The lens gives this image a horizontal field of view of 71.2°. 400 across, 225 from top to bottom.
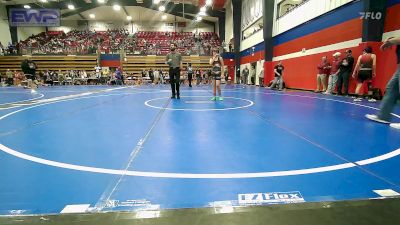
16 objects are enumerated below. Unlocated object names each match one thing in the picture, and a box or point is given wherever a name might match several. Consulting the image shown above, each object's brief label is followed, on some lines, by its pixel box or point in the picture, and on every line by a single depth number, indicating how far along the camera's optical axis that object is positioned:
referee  9.74
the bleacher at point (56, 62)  29.22
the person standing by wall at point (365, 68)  8.85
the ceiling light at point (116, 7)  32.08
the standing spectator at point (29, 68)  15.48
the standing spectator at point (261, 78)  19.95
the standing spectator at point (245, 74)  25.63
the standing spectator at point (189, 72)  19.76
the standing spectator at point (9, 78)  24.62
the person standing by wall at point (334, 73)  11.22
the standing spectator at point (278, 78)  14.76
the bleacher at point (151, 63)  31.06
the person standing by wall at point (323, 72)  12.40
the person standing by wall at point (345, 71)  10.45
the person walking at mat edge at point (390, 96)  4.45
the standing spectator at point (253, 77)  24.03
